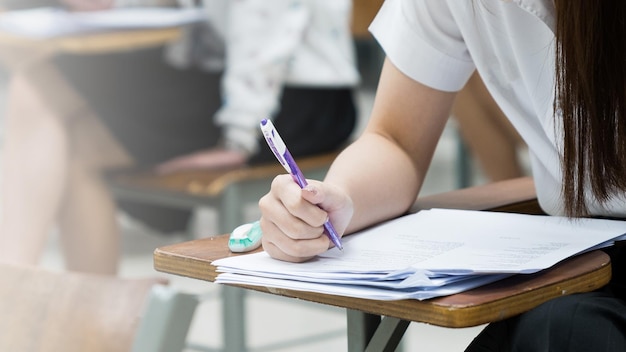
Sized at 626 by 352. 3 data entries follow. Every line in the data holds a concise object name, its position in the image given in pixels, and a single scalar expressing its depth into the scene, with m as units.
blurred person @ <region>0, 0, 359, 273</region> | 3.55
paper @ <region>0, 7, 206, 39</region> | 3.56
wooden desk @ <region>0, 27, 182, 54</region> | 3.53
